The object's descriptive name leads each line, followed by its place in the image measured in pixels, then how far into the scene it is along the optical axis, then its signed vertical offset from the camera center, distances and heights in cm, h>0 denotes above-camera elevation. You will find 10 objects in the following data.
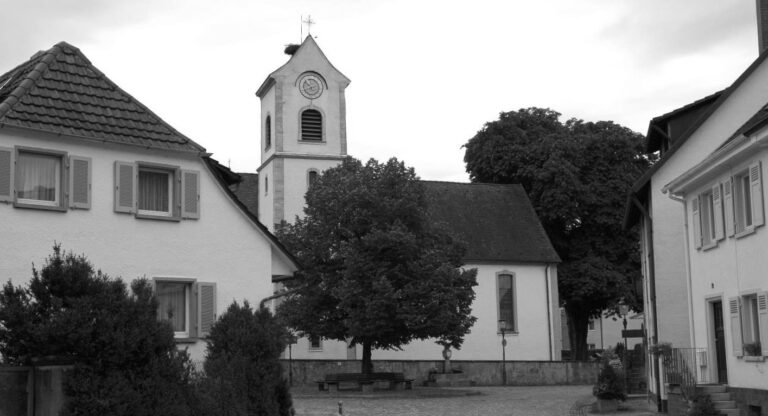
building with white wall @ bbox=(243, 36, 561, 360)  5625 +763
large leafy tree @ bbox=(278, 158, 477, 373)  3884 +338
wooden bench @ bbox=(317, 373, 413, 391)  4031 -95
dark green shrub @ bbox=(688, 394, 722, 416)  2342 -129
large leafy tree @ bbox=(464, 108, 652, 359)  5722 +855
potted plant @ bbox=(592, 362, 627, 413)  2958 -107
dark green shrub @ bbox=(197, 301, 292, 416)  1681 -5
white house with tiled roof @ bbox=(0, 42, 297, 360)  1964 +321
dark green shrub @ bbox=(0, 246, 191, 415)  1373 +30
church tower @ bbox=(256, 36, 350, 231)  5809 +1279
